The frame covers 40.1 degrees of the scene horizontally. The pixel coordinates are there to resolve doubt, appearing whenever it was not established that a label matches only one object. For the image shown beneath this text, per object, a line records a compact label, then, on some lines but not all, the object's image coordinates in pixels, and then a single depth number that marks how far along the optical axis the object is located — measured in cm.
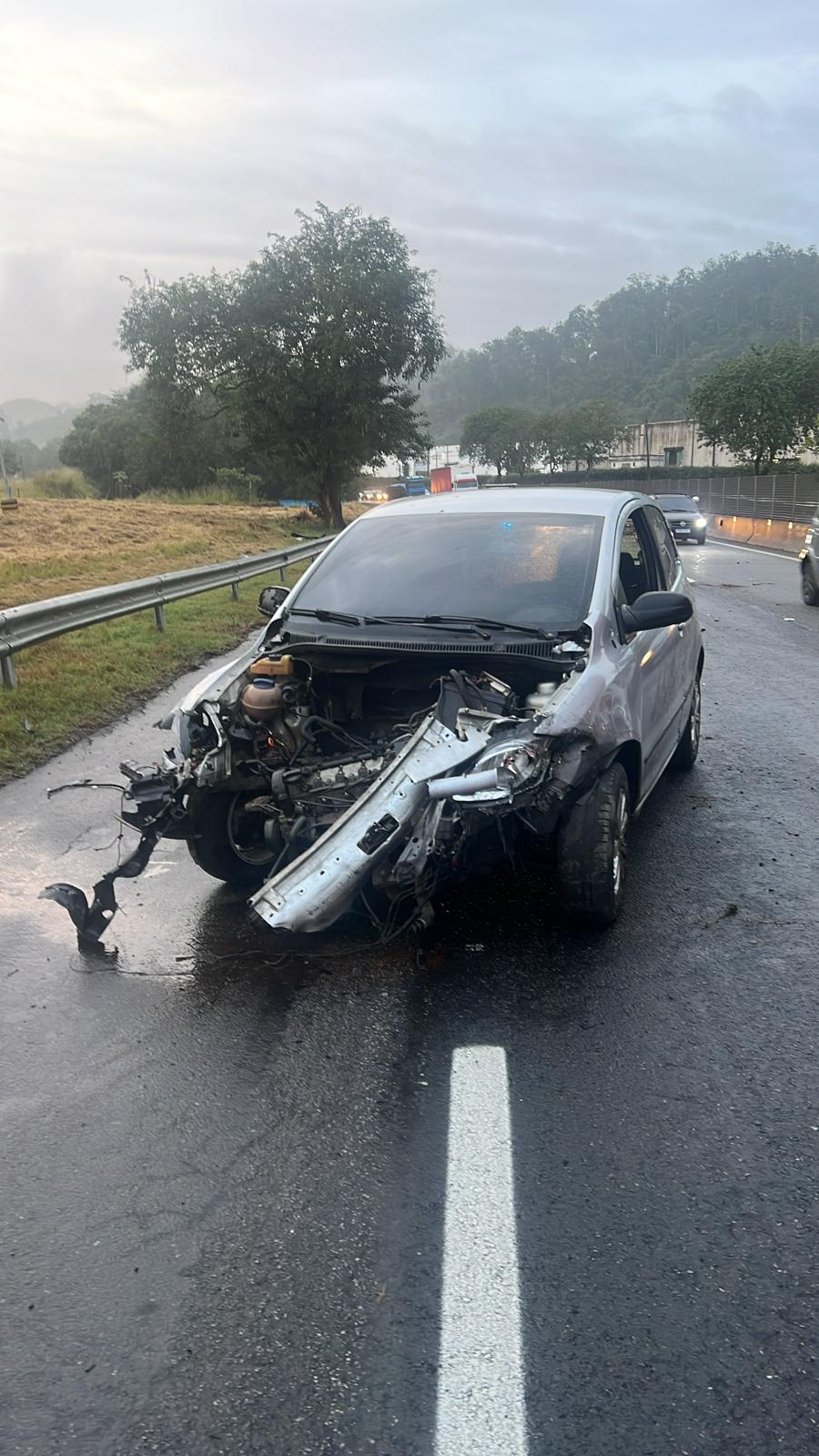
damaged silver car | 406
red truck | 6938
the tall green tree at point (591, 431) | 11356
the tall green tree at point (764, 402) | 6216
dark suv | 1634
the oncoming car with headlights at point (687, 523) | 3228
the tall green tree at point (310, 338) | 3556
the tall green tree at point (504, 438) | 12488
